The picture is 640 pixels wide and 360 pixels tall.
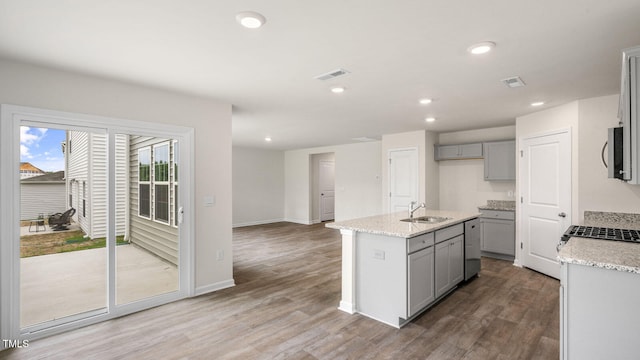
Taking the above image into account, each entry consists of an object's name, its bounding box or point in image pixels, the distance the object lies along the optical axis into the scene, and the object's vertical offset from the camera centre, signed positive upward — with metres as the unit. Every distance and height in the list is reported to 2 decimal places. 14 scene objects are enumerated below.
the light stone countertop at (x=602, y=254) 1.72 -0.48
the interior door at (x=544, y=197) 4.21 -0.28
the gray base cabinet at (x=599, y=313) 1.72 -0.79
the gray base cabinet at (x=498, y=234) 5.16 -0.96
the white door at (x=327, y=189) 10.09 -0.36
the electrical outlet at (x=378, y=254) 3.06 -0.76
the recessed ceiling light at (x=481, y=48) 2.33 +1.01
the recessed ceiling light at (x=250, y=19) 1.89 +1.01
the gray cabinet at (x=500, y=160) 5.43 +0.32
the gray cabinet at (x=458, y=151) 5.87 +0.53
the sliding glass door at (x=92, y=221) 2.74 -0.43
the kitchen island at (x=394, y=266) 2.91 -0.90
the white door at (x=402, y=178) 6.45 +0.00
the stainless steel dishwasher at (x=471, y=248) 4.03 -0.94
